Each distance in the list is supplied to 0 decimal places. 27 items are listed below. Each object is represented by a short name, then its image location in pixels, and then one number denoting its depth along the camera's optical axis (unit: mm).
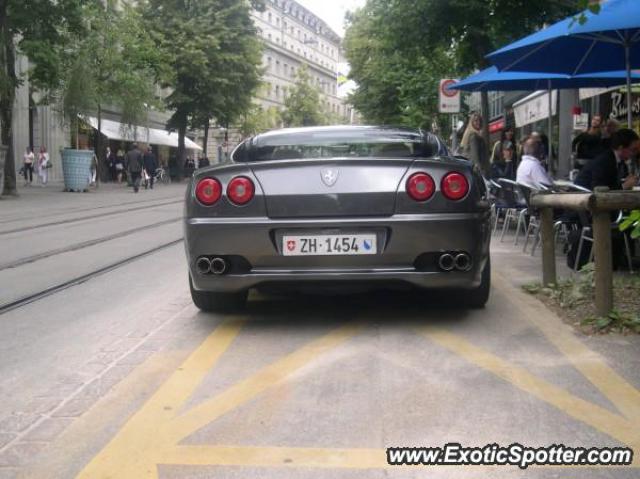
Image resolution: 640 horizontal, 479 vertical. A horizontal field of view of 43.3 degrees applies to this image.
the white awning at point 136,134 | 35438
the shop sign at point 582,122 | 18031
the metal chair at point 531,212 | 8905
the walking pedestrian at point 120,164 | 43250
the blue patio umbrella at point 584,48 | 6918
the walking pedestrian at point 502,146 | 15802
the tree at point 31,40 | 22422
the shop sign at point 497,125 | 36331
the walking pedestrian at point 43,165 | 34000
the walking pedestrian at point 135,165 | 30300
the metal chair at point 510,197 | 9789
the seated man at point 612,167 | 7770
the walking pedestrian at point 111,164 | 42875
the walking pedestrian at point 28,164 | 34031
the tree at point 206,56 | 43062
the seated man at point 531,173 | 9500
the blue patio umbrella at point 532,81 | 12023
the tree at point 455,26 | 14523
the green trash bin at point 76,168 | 28281
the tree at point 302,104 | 93312
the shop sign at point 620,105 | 17206
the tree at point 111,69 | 28422
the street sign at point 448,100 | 18344
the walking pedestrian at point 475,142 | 13648
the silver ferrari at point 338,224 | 4910
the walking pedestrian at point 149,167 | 34688
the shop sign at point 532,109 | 24828
